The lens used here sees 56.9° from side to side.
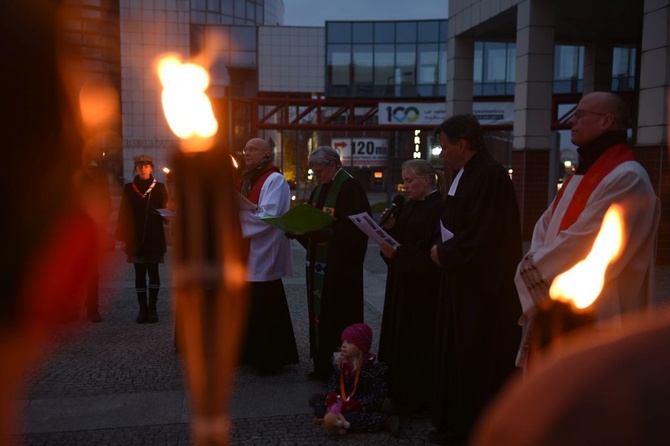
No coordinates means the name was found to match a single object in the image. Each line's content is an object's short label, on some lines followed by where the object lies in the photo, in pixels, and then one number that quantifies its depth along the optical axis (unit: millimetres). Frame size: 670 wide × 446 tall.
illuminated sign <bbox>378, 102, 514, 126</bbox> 21422
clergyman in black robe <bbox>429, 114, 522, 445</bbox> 3688
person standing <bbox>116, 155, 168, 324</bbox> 7094
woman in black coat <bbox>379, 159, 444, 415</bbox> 4266
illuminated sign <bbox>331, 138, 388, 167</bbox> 23688
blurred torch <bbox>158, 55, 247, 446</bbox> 1460
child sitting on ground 4117
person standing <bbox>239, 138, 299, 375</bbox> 5301
